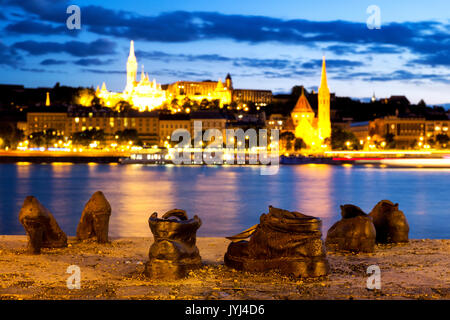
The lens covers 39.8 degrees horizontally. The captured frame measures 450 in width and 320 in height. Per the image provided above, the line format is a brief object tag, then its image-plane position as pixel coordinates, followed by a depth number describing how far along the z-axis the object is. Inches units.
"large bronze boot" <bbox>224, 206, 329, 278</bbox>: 312.8
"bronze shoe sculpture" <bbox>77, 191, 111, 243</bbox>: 425.1
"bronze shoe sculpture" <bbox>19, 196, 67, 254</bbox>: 384.5
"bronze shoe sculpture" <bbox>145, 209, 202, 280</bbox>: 309.3
